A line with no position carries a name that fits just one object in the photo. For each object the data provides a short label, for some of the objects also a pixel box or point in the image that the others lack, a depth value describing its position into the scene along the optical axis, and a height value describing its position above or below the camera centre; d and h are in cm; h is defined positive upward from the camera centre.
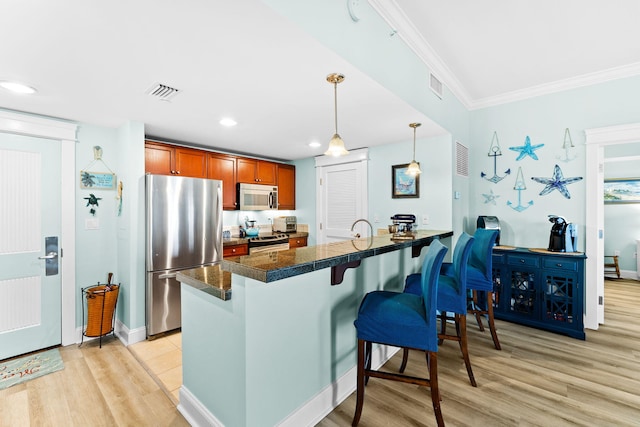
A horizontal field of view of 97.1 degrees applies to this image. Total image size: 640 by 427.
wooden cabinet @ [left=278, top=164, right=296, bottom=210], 509 +44
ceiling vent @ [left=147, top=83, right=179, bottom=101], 215 +94
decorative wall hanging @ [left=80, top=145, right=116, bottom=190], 306 +36
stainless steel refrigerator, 303 -30
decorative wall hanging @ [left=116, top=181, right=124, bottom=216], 314 +16
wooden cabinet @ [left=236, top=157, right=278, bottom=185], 445 +65
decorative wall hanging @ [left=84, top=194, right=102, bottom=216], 310 +9
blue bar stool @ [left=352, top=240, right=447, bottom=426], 157 -66
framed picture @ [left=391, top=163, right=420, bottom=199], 370 +36
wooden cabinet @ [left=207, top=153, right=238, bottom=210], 409 +55
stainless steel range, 422 -51
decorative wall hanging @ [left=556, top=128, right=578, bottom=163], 333 +76
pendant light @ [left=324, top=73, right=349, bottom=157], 209 +48
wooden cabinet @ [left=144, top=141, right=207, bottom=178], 344 +65
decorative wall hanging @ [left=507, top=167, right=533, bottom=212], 362 +30
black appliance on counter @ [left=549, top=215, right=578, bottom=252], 314 -30
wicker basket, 287 -103
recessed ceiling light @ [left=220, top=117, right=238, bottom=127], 291 +94
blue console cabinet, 300 -89
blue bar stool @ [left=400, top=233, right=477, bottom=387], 213 -65
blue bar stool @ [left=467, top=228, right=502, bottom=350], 265 -57
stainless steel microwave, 439 +22
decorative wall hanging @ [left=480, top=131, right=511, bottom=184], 378 +78
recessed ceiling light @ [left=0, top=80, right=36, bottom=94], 206 +93
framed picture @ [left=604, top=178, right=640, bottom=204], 525 +38
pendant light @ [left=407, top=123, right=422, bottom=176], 302 +47
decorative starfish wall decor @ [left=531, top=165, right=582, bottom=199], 335 +34
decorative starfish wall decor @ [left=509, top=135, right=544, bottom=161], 355 +78
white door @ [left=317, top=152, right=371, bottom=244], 432 +18
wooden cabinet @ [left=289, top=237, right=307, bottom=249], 489 -55
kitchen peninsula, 147 -77
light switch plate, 310 -15
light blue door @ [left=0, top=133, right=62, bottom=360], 265 -33
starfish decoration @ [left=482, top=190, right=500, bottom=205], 379 +18
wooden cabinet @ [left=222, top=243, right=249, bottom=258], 390 -57
